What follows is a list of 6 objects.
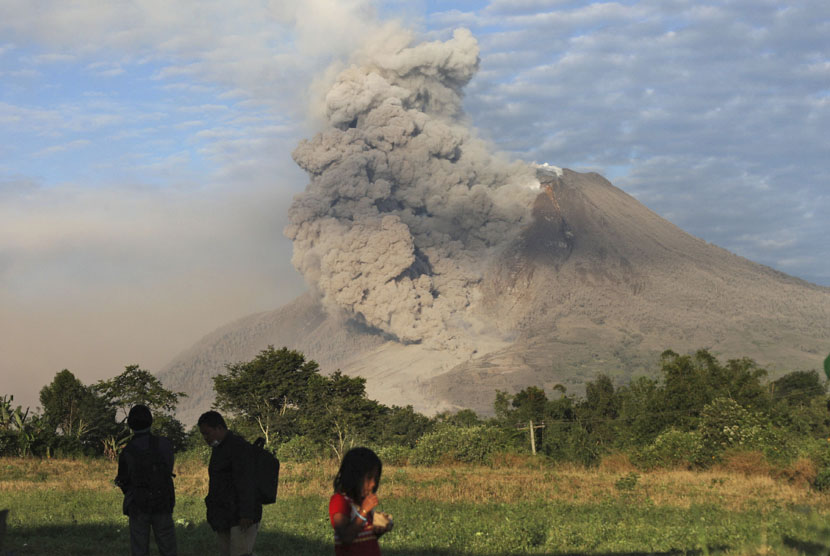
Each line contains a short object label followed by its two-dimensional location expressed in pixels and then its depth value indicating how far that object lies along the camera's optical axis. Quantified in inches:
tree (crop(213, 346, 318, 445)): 1973.4
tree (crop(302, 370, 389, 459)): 1797.5
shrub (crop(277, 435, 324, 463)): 1477.6
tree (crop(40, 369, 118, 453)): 1450.5
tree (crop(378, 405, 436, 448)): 1856.7
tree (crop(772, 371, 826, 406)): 2422.0
